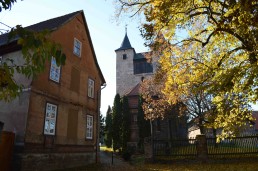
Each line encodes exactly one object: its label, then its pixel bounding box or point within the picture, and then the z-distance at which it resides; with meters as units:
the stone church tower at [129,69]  45.80
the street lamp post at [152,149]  15.86
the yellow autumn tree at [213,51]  6.86
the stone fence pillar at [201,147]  14.79
